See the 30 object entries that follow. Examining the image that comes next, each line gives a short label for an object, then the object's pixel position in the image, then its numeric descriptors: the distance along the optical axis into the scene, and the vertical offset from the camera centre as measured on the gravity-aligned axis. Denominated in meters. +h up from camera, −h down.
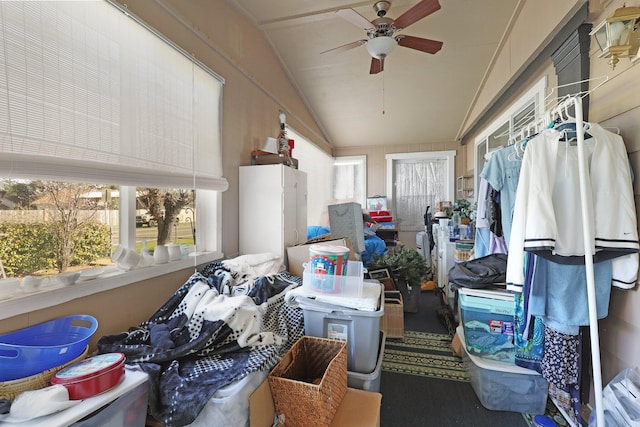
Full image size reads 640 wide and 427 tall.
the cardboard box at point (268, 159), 2.61 +0.49
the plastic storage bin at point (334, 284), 1.52 -0.39
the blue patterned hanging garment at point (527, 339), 1.56 -0.74
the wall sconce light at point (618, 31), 1.21 +0.79
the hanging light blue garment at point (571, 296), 1.39 -0.41
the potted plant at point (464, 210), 3.52 +0.04
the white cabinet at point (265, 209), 2.44 +0.03
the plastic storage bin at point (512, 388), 1.68 -1.04
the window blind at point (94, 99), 1.12 +0.56
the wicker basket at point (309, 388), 1.15 -0.75
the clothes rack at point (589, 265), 1.19 -0.22
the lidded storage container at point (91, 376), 0.89 -0.53
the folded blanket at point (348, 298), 1.44 -0.45
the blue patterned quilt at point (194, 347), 1.06 -0.61
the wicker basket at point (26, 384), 0.89 -0.55
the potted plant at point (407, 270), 3.06 -0.62
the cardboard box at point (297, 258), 2.44 -0.39
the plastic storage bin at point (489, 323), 1.75 -0.69
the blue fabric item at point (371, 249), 3.36 -0.44
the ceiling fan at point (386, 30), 2.02 +1.41
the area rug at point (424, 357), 2.10 -1.16
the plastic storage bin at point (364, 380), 1.46 -0.86
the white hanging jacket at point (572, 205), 1.29 +0.04
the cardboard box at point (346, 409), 1.14 -0.87
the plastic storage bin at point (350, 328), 1.46 -0.60
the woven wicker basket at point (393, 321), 2.60 -0.98
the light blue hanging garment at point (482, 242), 2.21 -0.23
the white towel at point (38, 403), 0.80 -0.54
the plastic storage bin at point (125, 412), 0.91 -0.68
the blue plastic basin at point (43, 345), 0.94 -0.50
